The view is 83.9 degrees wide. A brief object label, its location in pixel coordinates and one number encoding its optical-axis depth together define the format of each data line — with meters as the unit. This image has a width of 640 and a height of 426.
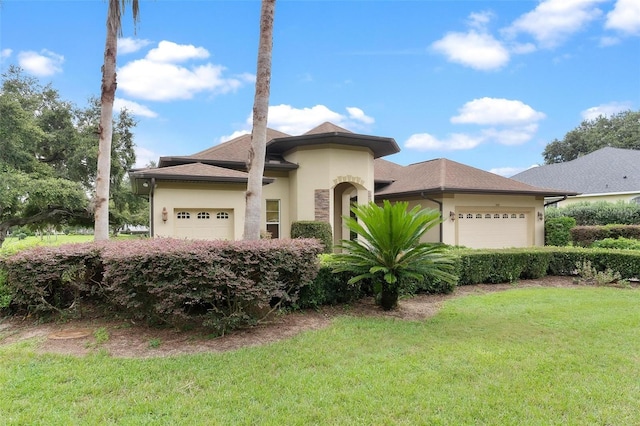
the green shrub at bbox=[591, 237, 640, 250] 12.15
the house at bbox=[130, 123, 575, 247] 12.27
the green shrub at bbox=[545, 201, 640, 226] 17.98
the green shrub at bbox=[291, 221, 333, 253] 13.41
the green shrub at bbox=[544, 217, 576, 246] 16.55
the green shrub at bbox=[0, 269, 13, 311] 6.03
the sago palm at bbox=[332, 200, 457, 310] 6.29
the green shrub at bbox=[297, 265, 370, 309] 6.69
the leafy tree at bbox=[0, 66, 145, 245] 17.16
